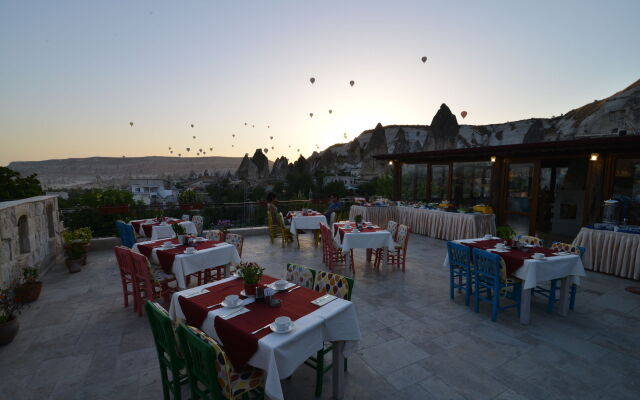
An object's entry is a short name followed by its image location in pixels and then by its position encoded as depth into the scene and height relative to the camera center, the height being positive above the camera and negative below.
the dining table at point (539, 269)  3.54 -1.21
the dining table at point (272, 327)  1.73 -1.07
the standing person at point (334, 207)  8.38 -0.95
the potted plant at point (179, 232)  4.46 -0.95
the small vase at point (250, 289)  2.41 -0.99
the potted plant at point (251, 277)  2.36 -0.86
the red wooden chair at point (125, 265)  3.80 -1.30
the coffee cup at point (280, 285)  2.58 -1.02
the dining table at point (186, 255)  3.87 -1.20
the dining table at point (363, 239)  5.39 -1.26
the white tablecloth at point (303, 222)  7.46 -1.27
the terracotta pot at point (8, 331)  3.07 -1.75
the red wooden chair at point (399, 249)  5.66 -1.50
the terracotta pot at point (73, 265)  5.57 -1.83
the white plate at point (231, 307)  2.19 -1.04
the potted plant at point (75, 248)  5.60 -1.53
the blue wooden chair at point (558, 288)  3.94 -1.60
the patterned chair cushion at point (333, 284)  2.50 -1.03
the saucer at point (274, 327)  1.82 -1.01
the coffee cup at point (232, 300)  2.21 -1.00
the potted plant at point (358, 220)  6.02 -0.96
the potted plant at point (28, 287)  4.10 -1.71
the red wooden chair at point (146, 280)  3.56 -1.45
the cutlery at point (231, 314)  2.04 -1.04
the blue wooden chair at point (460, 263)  4.07 -1.30
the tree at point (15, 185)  5.48 -0.26
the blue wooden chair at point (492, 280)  3.57 -1.39
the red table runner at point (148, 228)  6.41 -1.26
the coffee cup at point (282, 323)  1.83 -0.98
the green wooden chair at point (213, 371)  1.54 -1.21
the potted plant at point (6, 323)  3.08 -1.67
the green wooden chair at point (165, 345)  1.94 -1.27
